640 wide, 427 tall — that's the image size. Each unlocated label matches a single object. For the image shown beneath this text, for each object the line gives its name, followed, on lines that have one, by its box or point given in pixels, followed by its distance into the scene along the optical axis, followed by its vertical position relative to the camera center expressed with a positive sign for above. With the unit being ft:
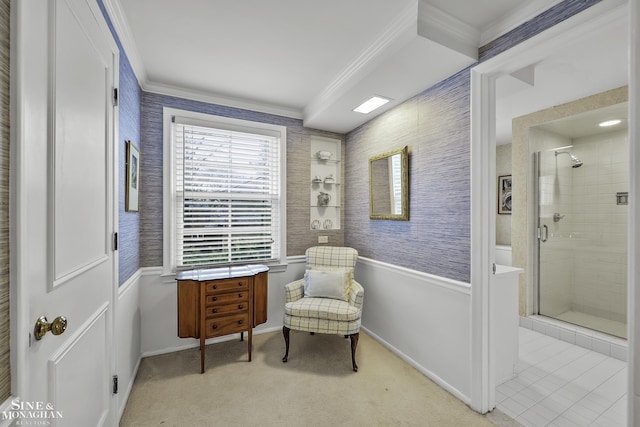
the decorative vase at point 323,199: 10.77 +0.58
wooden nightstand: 7.30 -2.54
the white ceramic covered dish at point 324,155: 10.56 +2.32
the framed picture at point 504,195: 14.44 +1.01
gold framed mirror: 7.97 +0.91
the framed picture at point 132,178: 6.28 +0.89
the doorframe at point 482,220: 5.86 -0.15
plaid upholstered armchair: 7.54 -2.67
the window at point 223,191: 8.50 +0.76
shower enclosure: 9.84 -0.41
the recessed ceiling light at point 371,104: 7.95 +3.41
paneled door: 2.53 +0.08
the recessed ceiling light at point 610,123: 9.23 +3.18
